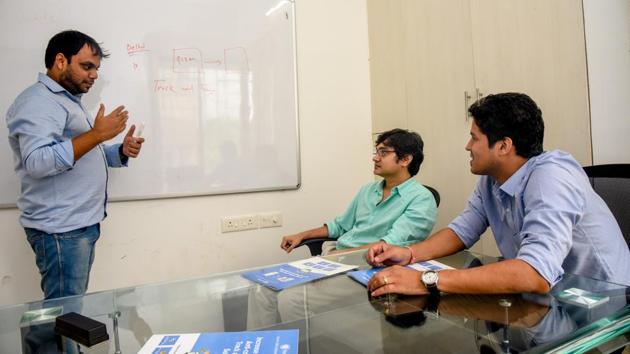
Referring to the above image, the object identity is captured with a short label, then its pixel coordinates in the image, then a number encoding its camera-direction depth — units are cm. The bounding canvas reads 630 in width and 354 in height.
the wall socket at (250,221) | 238
